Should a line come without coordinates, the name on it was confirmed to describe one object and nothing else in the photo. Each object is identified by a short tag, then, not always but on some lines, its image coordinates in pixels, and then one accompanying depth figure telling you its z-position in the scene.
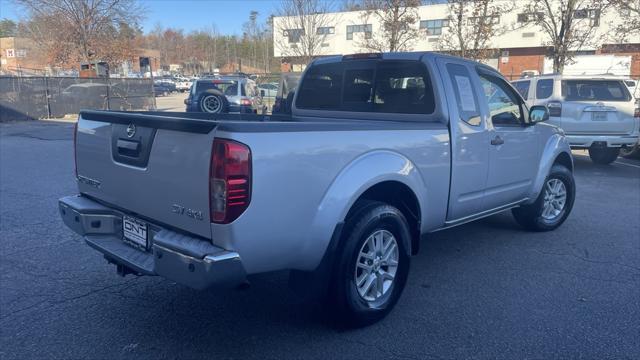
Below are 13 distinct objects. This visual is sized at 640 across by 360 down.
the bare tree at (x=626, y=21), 16.14
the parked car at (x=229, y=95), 15.65
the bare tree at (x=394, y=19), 21.39
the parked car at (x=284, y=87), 13.69
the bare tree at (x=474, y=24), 20.53
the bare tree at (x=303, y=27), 25.31
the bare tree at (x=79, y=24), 28.59
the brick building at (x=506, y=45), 27.06
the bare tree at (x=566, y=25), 17.73
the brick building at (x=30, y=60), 35.54
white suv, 10.07
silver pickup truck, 2.67
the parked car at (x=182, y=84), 57.89
